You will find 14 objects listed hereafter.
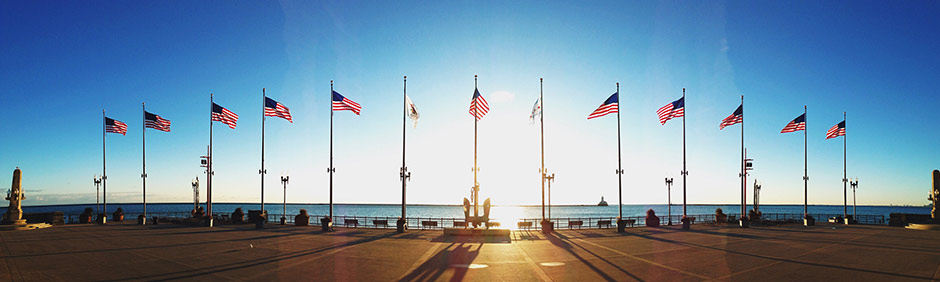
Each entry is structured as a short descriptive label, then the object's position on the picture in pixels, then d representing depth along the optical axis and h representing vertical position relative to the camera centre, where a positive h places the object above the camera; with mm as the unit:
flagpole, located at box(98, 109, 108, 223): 42172 -1142
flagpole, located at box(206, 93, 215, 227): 37672 -2625
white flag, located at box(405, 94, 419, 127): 32031 +3216
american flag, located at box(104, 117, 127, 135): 39125 +2596
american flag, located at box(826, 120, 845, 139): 40338 +2434
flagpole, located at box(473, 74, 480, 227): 30641 -1916
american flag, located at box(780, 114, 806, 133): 39031 +2750
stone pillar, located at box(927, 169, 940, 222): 37753 -2748
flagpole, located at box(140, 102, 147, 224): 41844 +1007
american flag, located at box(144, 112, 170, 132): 36531 +2803
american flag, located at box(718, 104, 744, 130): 36094 +3074
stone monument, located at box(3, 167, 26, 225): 36812 -3432
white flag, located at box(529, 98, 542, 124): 32688 +3414
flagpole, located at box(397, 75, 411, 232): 32141 +1602
